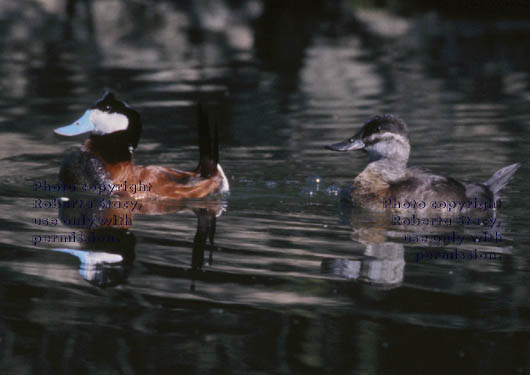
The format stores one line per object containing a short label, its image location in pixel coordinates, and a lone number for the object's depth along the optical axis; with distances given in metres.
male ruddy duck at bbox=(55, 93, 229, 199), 18.33
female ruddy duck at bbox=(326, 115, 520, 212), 17.19
